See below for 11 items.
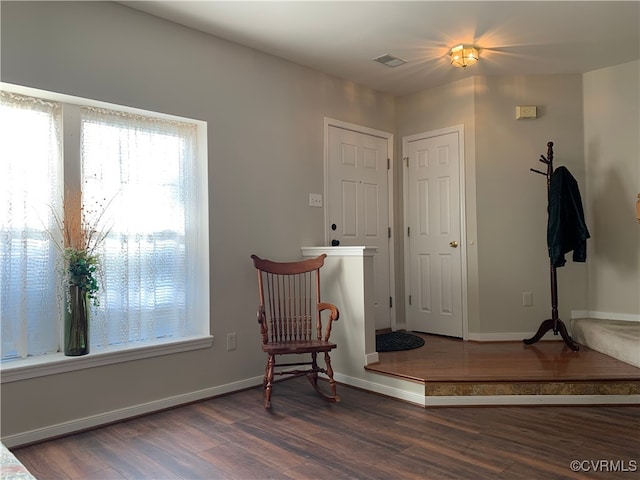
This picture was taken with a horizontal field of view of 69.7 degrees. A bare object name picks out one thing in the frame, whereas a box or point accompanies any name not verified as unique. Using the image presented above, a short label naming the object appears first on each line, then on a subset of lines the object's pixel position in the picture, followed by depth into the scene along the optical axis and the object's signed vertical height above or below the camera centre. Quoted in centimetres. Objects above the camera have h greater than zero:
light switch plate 406 +37
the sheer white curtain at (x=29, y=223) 263 +13
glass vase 271 -46
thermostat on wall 429 +117
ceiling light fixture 362 +146
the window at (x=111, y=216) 267 +18
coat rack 393 -62
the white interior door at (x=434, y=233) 449 +6
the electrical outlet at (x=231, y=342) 345 -75
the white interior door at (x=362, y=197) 429 +42
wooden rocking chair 314 -56
